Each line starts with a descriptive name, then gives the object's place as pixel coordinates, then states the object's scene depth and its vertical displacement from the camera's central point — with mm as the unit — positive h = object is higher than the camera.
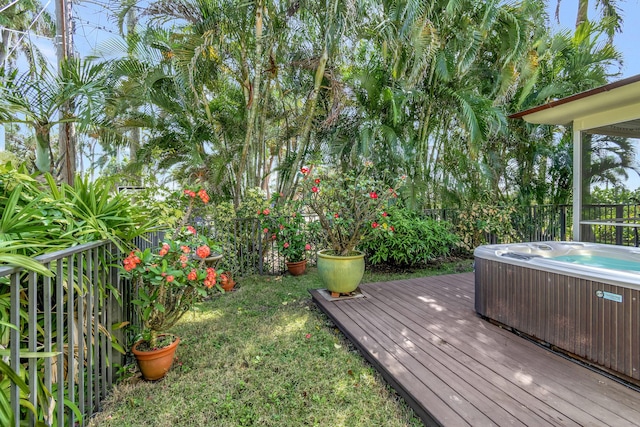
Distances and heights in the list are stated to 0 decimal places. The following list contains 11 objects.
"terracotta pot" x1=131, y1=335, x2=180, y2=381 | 2319 -1124
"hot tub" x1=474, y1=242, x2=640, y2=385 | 2006 -716
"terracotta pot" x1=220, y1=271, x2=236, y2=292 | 4600 -1069
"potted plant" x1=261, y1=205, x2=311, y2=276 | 5078 -384
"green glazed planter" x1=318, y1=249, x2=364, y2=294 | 3688 -717
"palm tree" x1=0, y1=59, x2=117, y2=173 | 2945 +1199
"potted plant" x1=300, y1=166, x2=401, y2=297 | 3727 -62
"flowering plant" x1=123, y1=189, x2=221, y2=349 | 2215 -485
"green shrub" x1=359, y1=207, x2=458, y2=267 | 5207 -534
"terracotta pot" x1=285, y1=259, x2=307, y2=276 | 5410 -966
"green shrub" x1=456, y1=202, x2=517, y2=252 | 6098 -270
